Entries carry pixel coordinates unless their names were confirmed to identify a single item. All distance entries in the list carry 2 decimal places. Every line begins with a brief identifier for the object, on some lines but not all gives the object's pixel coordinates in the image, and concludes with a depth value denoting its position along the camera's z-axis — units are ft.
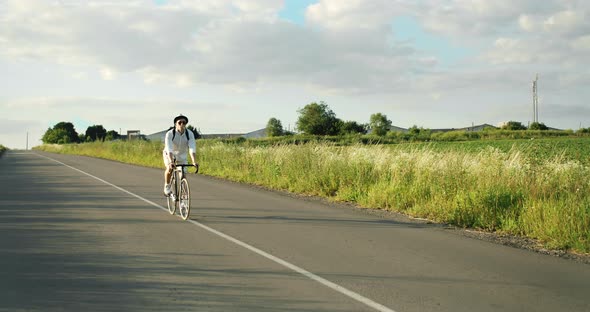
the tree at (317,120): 486.79
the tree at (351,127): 478.59
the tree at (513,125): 290.72
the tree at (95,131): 568.08
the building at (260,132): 539.94
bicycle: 37.27
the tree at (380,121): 554.01
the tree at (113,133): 549.17
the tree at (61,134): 552.99
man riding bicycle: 37.88
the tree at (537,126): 278.50
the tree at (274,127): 513.12
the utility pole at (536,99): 256.32
